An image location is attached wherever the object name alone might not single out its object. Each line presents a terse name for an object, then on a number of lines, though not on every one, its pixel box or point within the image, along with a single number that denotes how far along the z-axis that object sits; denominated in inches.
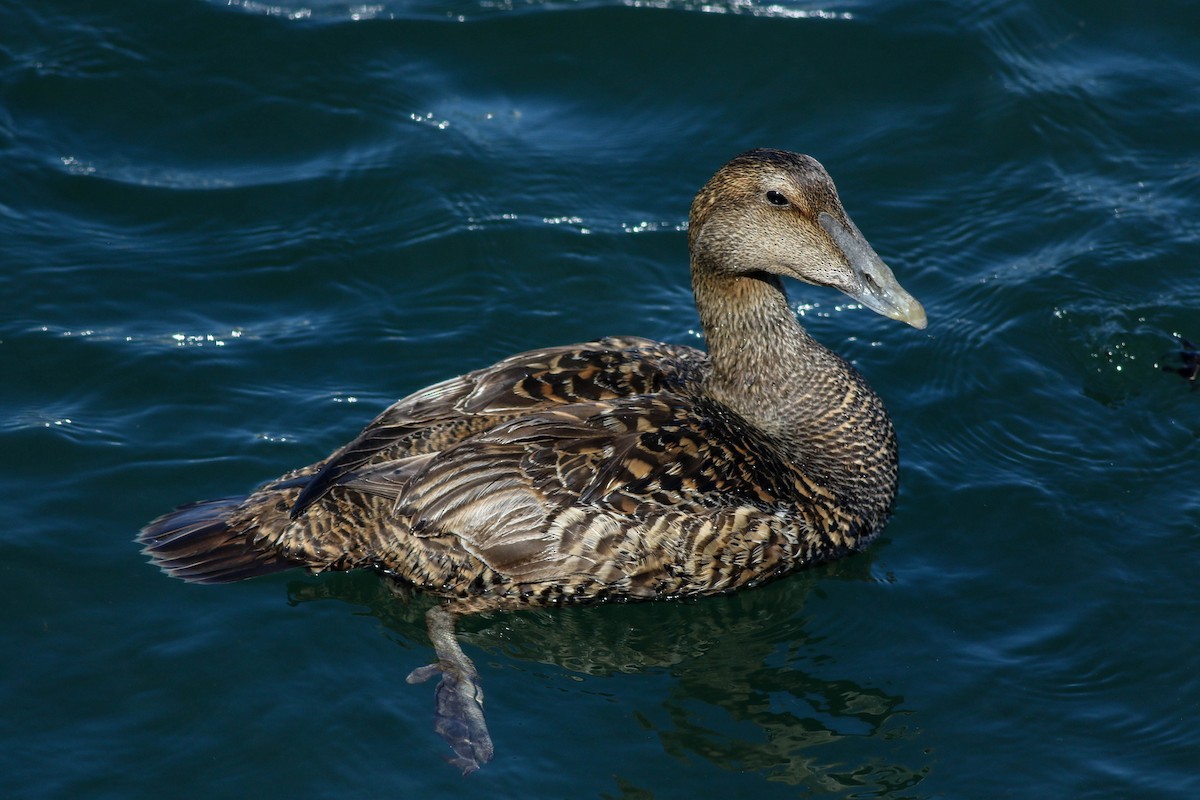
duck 474.6
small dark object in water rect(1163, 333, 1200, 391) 588.4
